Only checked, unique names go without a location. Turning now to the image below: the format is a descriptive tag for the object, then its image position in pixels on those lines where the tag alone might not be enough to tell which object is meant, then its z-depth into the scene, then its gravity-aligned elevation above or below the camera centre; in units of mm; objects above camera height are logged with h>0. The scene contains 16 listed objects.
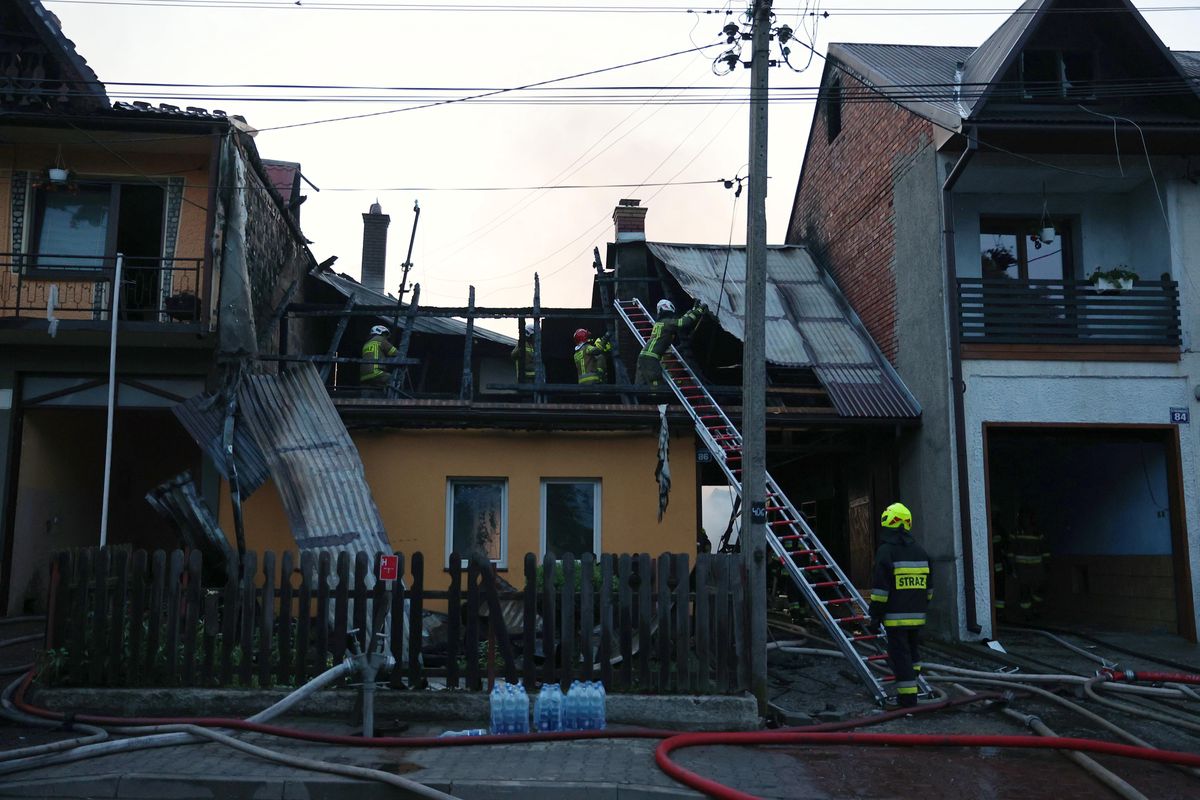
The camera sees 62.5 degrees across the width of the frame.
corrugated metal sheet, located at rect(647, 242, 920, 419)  13125 +3316
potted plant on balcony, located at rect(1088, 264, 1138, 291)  12727 +3441
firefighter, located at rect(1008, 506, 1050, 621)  14430 -207
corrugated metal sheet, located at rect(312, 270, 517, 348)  16547 +3873
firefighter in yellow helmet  8398 -436
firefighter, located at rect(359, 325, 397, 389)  13477 +2542
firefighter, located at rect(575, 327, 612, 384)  13984 +2620
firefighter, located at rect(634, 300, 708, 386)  13445 +2685
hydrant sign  7523 -186
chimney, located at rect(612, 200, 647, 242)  17109 +5569
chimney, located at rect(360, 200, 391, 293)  22500 +6795
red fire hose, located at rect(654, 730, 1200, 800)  5897 -1329
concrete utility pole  8031 +1424
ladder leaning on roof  9438 +159
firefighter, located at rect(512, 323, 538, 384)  14423 +2834
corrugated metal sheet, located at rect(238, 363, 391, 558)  10555 +883
